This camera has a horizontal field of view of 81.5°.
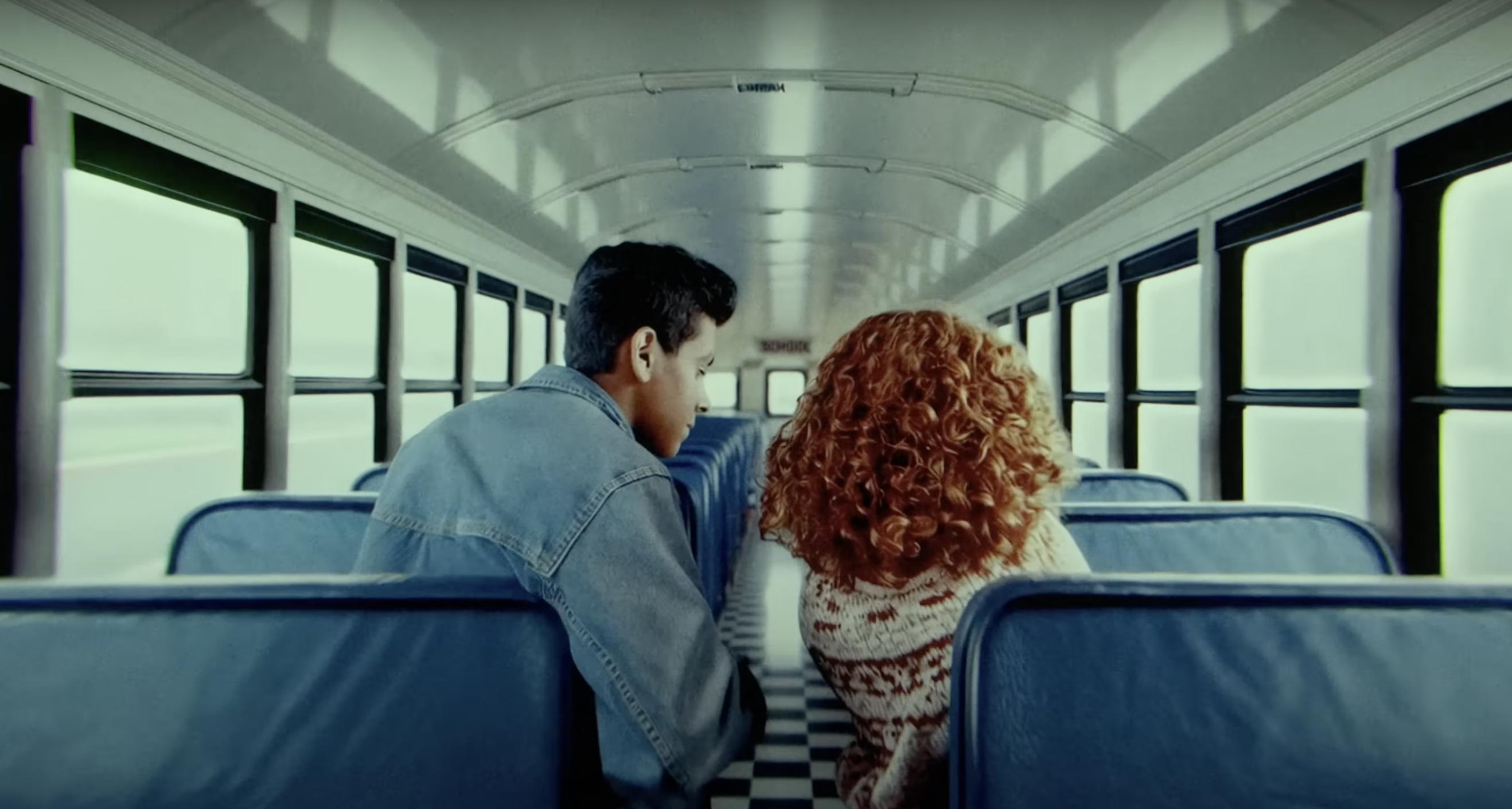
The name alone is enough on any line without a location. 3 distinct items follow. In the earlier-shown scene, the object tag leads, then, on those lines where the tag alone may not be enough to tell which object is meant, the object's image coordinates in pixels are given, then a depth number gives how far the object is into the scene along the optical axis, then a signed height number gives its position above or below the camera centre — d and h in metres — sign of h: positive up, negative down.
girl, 1.26 -0.14
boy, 1.10 -0.19
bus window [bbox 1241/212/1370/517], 2.67 +0.21
